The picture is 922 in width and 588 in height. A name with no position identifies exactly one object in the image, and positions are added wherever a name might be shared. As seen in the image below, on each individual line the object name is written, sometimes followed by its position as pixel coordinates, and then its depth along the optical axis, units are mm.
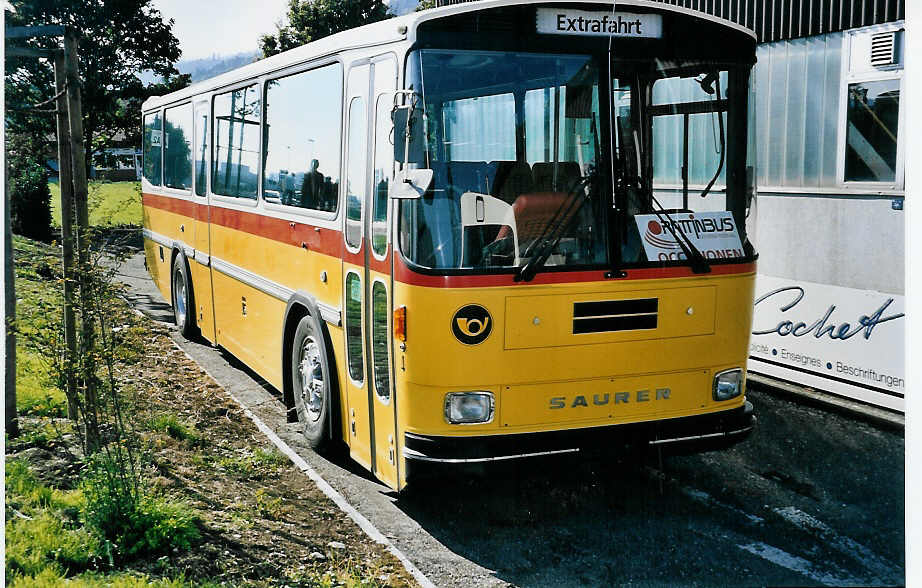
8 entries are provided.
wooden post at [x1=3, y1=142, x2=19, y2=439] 6116
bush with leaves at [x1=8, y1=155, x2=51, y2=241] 20422
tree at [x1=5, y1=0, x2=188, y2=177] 13578
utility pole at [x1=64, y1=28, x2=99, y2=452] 5539
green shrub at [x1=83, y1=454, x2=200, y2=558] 5062
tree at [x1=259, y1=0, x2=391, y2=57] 44781
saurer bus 5195
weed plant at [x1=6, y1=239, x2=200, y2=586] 4895
